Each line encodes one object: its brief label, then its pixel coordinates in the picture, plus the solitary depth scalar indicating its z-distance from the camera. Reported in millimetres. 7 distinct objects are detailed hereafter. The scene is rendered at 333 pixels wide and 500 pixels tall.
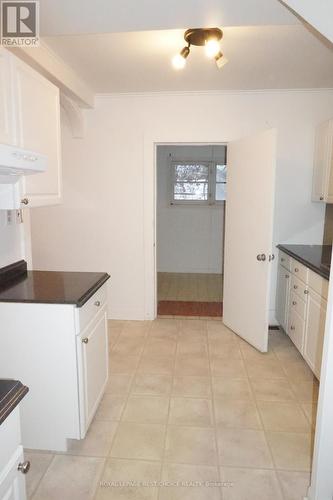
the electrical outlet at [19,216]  2430
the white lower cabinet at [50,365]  1787
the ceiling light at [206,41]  2113
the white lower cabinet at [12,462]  897
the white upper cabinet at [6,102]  1684
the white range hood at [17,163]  1058
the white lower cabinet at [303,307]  2496
